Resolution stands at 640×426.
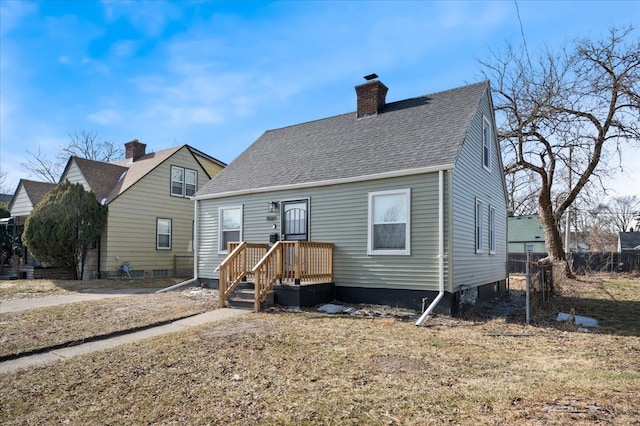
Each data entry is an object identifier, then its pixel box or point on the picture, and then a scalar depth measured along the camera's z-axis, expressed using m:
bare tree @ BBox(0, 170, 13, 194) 38.78
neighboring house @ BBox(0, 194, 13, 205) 31.25
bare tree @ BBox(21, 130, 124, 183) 33.44
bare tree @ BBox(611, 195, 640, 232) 55.53
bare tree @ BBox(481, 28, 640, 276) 15.80
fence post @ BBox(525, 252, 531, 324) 7.90
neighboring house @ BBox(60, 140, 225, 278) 16.44
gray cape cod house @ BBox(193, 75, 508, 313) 8.95
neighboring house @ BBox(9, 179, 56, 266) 18.00
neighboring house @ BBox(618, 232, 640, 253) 35.36
